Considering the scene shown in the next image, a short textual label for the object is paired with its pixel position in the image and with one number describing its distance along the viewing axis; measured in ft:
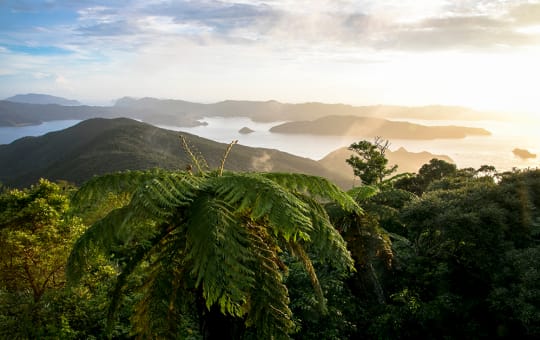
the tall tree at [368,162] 91.50
